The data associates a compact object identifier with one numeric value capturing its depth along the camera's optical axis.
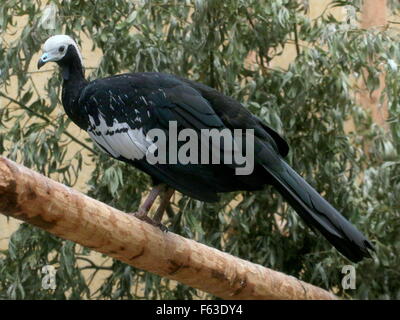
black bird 6.36
